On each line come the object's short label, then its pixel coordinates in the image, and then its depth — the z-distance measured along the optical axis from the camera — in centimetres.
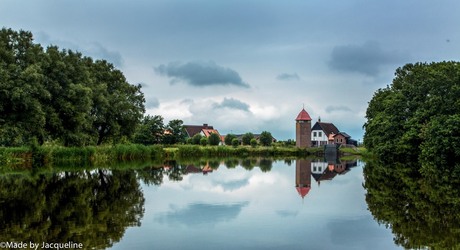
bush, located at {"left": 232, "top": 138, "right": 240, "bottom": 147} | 7969
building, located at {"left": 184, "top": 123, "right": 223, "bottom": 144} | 11055
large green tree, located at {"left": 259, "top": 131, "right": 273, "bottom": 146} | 8512
